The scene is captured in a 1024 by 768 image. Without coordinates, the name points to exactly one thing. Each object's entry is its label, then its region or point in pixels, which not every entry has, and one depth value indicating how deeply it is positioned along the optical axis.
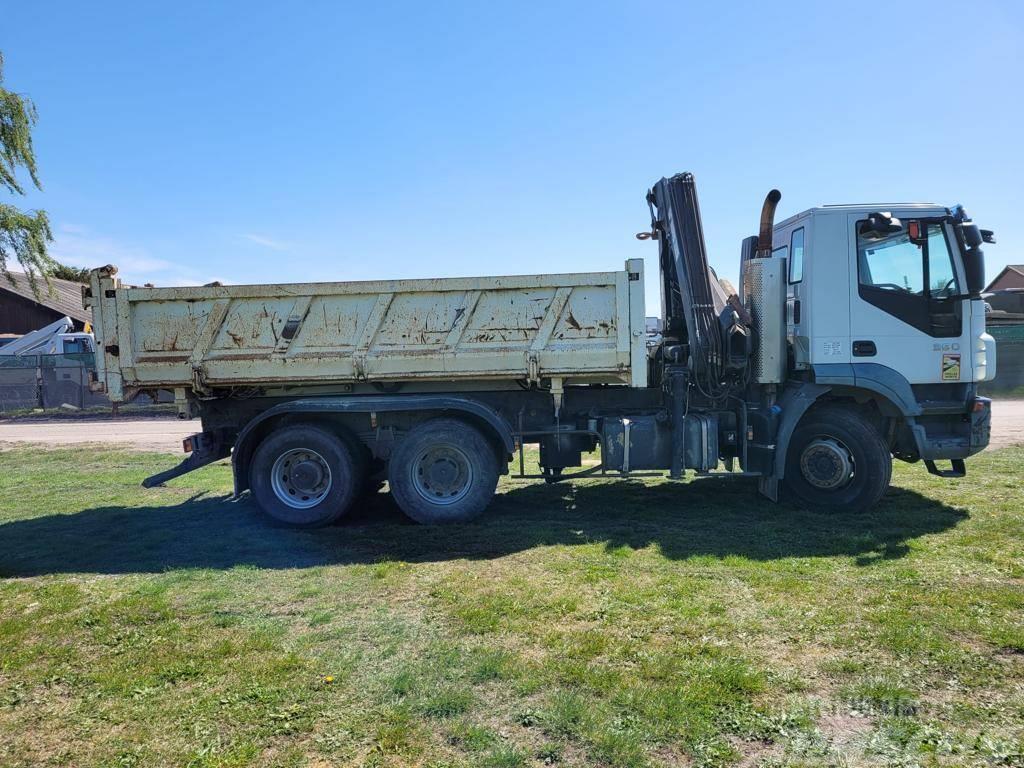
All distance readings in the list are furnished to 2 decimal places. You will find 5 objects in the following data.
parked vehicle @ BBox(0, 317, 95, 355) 26.42
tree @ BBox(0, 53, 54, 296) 11.30
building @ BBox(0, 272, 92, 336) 33.94
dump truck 6.88
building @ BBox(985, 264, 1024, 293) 40.97
